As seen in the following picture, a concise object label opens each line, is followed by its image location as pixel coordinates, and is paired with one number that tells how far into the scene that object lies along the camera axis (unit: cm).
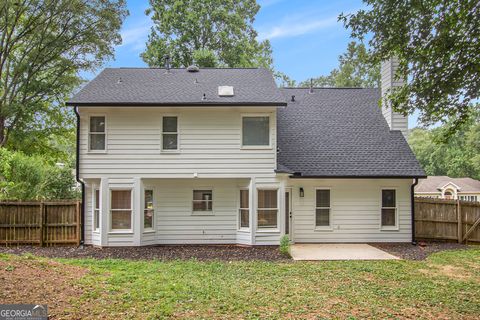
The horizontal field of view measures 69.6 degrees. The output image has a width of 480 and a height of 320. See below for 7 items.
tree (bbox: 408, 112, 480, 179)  3960
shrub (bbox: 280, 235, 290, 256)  1099
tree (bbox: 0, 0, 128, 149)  1841
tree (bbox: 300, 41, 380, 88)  3012
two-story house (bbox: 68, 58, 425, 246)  1212
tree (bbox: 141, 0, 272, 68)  2469
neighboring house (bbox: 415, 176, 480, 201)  3416
